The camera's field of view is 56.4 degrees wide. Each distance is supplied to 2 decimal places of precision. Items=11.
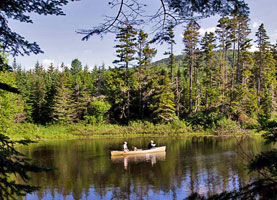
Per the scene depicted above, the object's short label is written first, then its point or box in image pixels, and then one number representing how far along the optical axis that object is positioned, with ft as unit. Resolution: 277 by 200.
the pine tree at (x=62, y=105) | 121.29
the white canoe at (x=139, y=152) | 66.43
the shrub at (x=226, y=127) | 102.49
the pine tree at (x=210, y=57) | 118.21
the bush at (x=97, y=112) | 119.24
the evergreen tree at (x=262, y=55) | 120.57
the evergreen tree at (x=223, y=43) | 112.47
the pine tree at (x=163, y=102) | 111.24
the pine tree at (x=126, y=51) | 115.66
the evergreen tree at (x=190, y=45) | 114.54
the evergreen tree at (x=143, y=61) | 117.81
